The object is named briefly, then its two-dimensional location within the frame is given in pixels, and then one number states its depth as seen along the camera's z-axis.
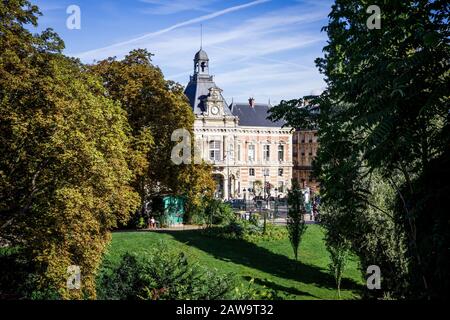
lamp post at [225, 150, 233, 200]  63.91
